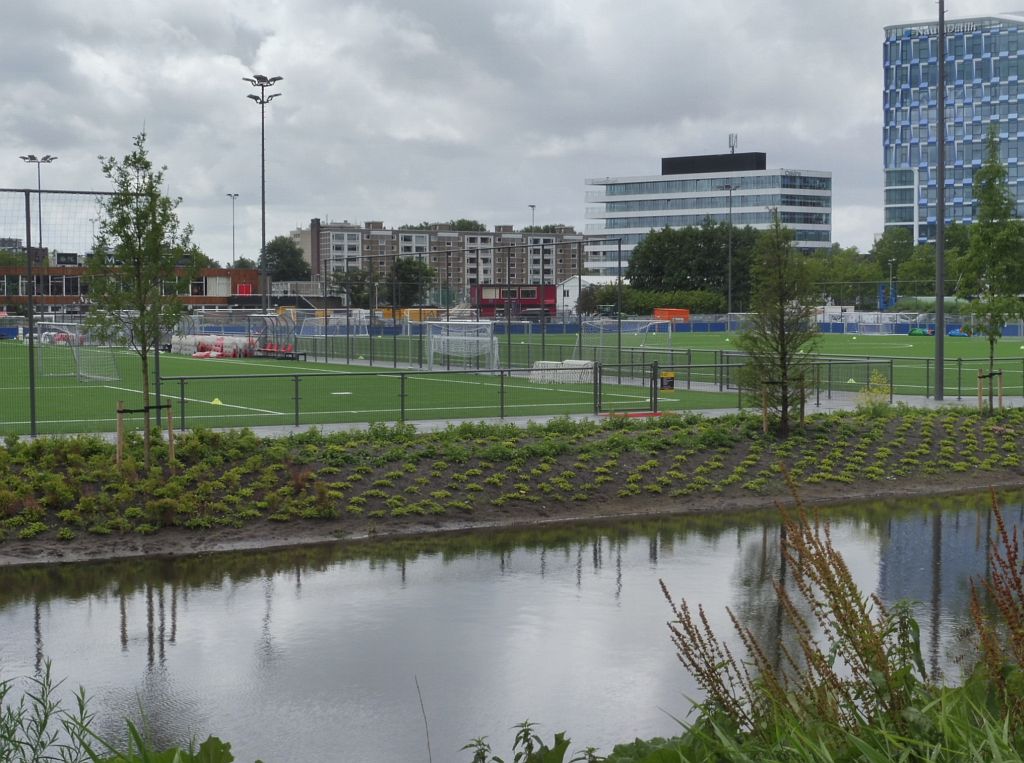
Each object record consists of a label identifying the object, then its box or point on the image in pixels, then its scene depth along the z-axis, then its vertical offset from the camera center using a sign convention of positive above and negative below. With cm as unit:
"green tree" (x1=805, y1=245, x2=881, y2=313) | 12231 +428
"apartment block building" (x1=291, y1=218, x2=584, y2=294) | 16675 +1084
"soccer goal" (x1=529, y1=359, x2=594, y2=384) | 3656 -164
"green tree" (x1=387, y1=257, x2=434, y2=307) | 9481 +418
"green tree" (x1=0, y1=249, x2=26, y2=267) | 3236 +172
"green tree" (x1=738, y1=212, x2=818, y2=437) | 2195 -4
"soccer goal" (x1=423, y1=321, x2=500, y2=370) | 4441 -103
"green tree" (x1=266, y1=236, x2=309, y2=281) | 19462 +936
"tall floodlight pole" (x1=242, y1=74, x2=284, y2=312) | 5431 +884
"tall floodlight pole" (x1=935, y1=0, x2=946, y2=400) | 2982 +168
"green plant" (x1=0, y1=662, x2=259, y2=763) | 454 -168
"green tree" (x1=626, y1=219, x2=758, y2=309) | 12188 +613
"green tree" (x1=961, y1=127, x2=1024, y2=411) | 2636 +146
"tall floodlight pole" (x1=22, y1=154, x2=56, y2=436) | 2133 +34
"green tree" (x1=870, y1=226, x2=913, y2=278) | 14988 +885
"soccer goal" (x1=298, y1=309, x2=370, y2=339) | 6450 -30
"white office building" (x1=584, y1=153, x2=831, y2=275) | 17012 +1700
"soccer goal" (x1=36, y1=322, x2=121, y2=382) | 4194 -136
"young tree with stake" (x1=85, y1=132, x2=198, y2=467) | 1752 +87
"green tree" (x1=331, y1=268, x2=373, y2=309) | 12169 +266
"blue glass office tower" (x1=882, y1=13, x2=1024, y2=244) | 16488 +2902
